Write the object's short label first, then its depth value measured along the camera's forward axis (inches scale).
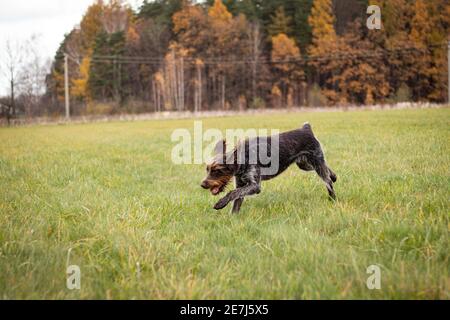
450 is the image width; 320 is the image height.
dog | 200.4
